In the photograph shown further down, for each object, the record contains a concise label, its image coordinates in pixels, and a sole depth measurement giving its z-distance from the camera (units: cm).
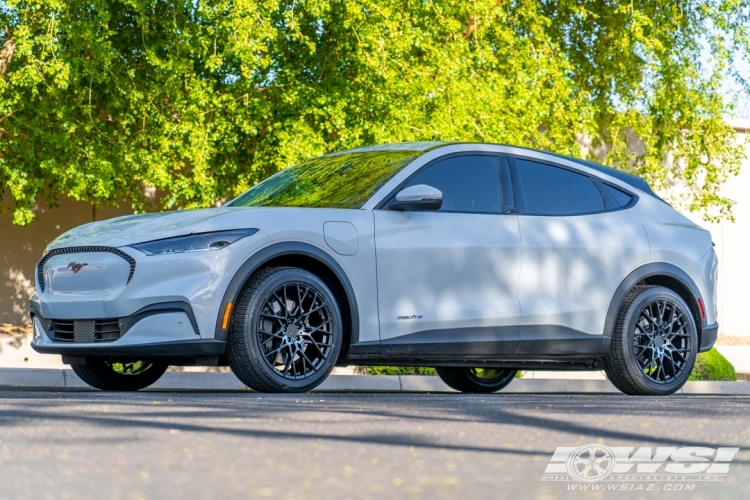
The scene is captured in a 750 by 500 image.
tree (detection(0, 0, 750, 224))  1479
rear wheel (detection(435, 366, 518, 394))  1020
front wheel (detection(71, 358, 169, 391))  840
